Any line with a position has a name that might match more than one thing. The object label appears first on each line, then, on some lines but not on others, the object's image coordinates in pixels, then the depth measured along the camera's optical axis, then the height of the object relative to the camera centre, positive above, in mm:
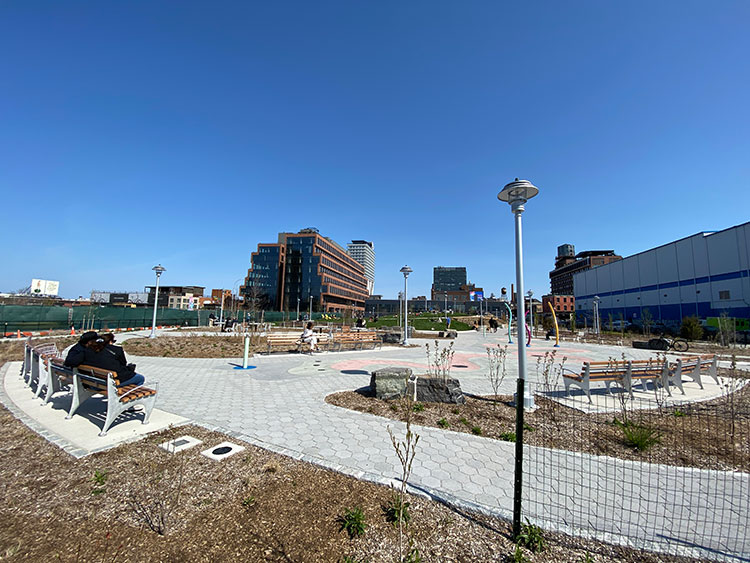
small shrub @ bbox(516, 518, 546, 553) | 2461 -1771
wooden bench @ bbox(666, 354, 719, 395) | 7539 -1316
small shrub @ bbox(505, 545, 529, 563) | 2279 -1765
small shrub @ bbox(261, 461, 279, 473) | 3533 -1783
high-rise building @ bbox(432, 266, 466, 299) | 141425 +8655
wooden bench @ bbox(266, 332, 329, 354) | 13281 -1350
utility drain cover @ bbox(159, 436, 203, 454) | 4062 -1793
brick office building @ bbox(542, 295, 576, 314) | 115562 +4370
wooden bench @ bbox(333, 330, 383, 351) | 15242 -1384
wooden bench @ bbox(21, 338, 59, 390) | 6684 -1211
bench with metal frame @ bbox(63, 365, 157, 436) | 4527 -1307
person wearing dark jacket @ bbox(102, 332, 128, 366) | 5359 -691
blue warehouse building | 35938 +5114
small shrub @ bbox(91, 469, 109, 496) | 3105 -1794
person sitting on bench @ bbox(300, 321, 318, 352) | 13930 -1153
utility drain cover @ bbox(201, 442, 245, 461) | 3881 -1795
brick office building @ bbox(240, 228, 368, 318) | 79938 +9611
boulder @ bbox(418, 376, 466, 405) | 6355 -1573
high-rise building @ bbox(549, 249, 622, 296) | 106750 +18170
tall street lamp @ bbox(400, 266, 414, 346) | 18969 +2421
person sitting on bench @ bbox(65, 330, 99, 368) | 5102 -709
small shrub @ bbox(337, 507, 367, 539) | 2549 -1749
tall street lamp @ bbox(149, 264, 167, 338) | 21483 +2623
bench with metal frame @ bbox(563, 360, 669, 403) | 6637 -1249
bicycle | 18125 -1682
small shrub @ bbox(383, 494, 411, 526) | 2738 -1781
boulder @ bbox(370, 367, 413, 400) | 6660 -1522
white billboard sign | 79681 +5174
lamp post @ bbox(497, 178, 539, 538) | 5156 +1758
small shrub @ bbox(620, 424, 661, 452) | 4293 -1670
